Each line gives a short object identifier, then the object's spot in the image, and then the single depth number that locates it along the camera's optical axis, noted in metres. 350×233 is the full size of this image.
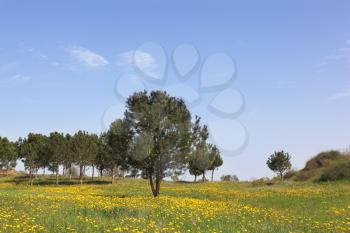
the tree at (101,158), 86.64
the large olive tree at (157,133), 33.75
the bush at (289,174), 82.94
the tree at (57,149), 81.92
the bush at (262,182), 68.72
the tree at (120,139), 34.31
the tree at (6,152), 85.76
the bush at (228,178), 116.44
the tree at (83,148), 81.38
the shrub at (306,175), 67.94
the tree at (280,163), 84.62
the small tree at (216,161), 92.05
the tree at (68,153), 82.50
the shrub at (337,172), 54.80
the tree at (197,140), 35.34
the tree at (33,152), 82.62
